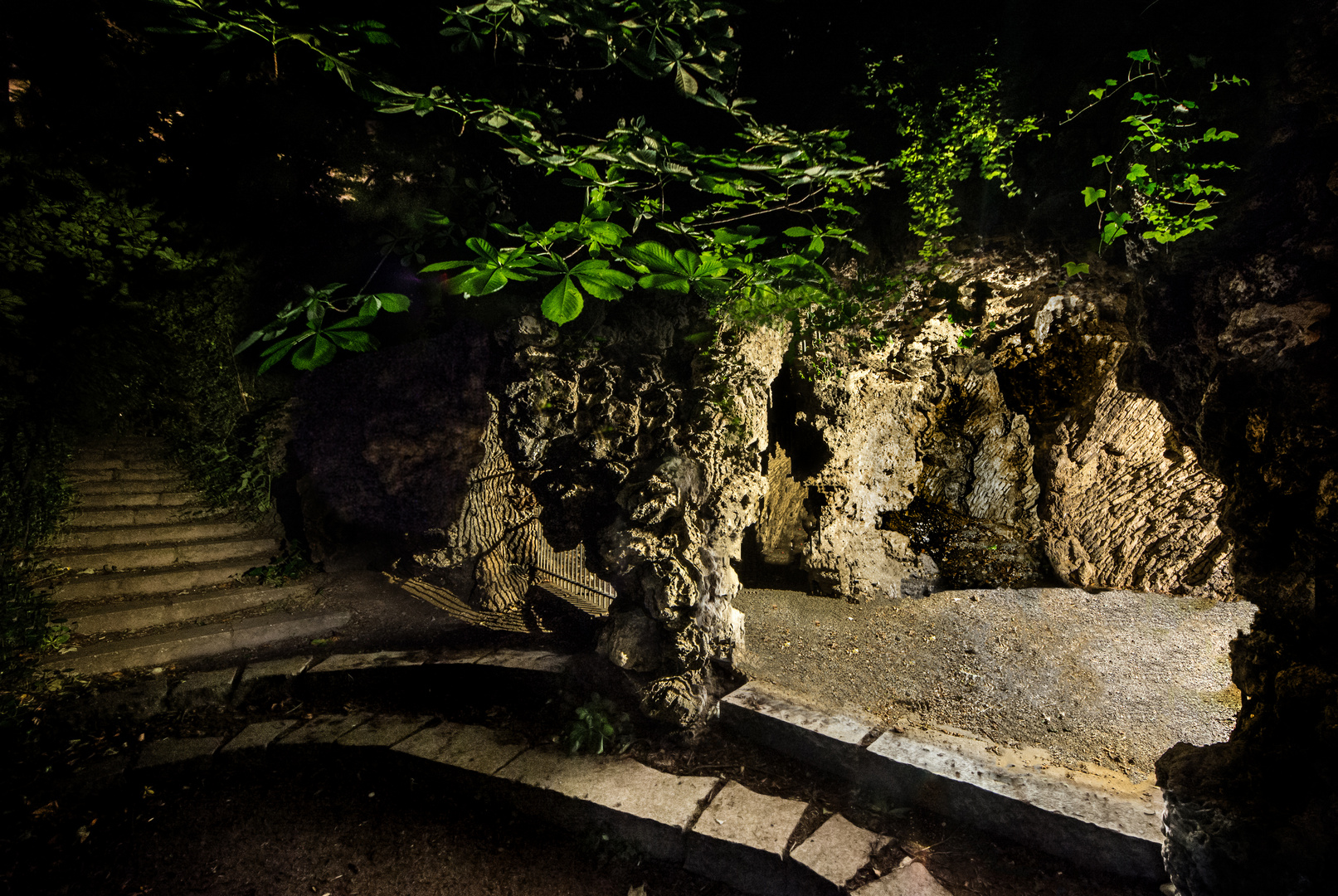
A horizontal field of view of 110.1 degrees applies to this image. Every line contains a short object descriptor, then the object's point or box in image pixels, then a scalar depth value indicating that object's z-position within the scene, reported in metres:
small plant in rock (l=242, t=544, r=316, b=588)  4.89
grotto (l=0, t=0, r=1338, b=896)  1.72
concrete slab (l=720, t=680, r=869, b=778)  2.26
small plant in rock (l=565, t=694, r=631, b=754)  2.56
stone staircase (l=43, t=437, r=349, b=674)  3.87
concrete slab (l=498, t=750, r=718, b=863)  2.10
